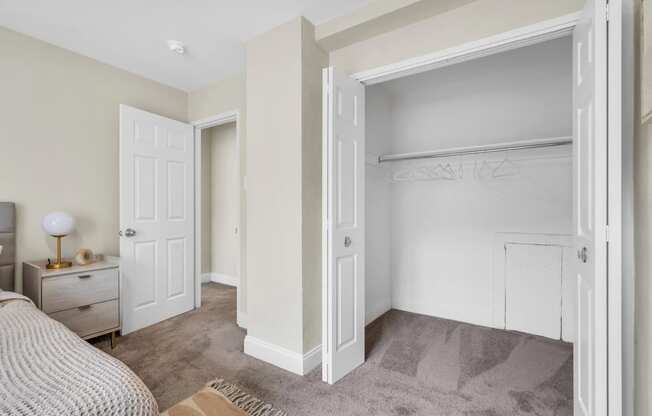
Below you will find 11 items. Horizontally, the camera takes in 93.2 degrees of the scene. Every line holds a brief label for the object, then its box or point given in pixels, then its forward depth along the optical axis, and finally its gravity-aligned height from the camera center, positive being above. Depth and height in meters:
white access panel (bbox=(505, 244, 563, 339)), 2.66 -0.74
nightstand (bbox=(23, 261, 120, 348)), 2.17 -0.64
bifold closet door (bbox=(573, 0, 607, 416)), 1.16 +0.00
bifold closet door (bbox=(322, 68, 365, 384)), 1.95 -0.12
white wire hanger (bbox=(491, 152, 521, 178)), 2.80 +0.34
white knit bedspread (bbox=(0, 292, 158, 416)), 0.82 -0.51
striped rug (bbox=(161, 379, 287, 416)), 1.22 -0.82
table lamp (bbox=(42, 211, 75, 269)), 2.33 -0.14
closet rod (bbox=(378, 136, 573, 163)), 2.39 +0.49
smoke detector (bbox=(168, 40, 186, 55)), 2.44 +1.30
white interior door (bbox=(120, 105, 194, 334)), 2.79 -0.10
